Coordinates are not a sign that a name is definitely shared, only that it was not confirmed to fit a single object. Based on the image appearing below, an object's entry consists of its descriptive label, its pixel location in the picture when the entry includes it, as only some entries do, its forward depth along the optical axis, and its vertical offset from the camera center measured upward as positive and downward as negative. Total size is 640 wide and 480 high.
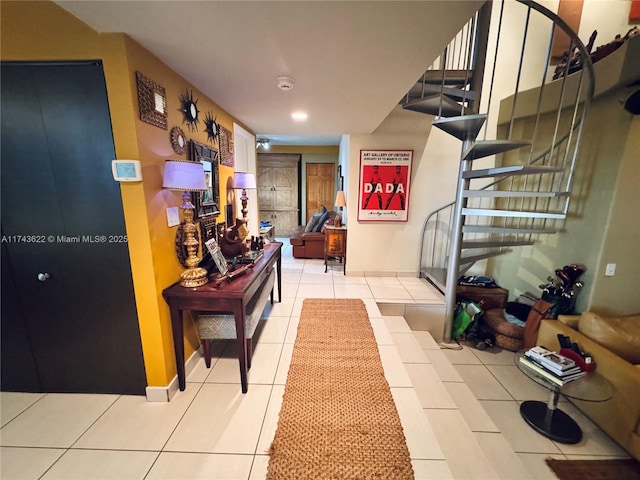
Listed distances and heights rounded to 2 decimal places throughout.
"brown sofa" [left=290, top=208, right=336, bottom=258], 4.78 -0.83
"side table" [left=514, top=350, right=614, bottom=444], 1.72 -1.54
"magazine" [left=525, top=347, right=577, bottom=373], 1.77 -1.19
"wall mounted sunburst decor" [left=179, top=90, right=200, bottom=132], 1.82 +0.67
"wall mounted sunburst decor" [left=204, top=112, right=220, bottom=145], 2.18 +0.63
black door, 1.35 -0.28
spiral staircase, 2.08 +0.65
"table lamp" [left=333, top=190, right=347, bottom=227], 4.06 -0.08
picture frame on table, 1.76 -0.44
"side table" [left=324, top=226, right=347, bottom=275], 4.00 -0.74
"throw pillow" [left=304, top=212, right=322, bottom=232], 5.03 -0.52
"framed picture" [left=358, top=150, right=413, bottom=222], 3.64 +0.21
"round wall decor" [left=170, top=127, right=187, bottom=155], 1.70 +0.41
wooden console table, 1.58 -0.70
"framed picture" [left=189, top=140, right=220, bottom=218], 1.96 +0.14
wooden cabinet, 6.57 +0.20
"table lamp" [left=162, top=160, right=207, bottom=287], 1.47 +0.01
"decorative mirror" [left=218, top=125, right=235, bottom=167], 2.50 +0.54
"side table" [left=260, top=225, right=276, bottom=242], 4.75 -0.69
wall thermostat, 1.36 +0.14
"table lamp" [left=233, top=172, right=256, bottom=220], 2.61 +0.16
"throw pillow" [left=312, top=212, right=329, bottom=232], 4.94 -0.51
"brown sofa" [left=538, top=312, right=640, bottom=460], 1.58 -1.15
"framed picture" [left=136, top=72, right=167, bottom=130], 1.40 +0.57
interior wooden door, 6.68 +0.35
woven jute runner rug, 1.22 -1.33
